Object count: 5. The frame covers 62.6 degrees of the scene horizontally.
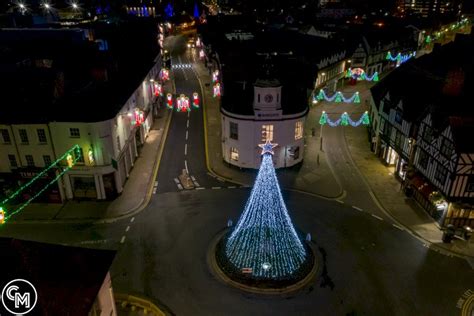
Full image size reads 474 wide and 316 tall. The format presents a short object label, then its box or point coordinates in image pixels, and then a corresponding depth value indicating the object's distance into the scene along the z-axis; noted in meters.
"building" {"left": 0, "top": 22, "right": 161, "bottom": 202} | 38.03
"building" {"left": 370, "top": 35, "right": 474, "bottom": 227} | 35.44
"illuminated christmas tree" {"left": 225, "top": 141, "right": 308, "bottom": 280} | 30.81
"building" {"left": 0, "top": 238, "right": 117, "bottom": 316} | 18.27
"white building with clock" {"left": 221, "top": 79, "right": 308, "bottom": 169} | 44.44
